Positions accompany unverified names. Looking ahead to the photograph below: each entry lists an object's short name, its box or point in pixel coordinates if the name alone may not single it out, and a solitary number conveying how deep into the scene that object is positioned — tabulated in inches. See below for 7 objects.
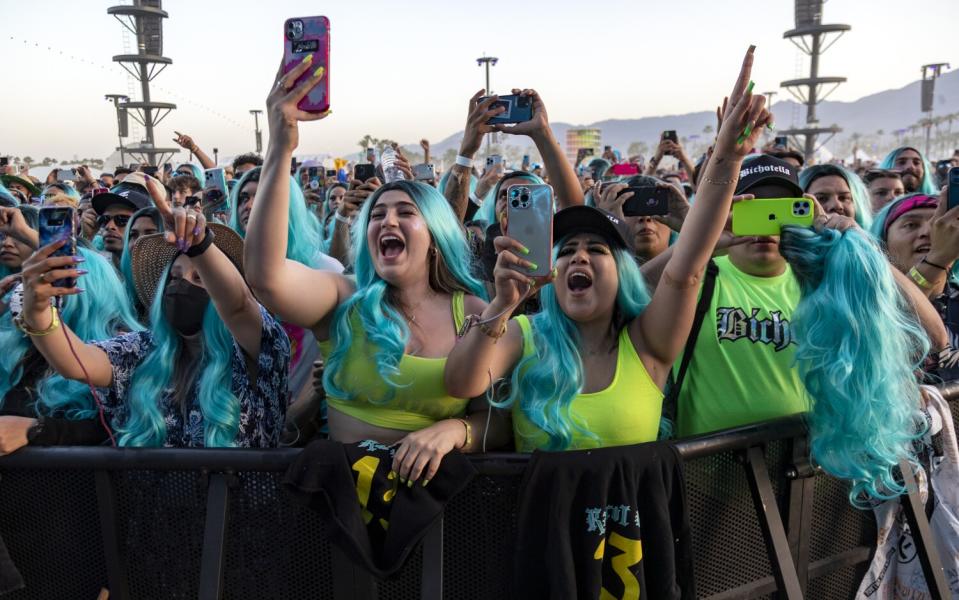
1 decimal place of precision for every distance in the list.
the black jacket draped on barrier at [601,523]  70.7
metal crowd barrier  75.3
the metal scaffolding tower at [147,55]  1772.9
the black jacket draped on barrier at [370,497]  70.9
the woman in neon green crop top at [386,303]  80.4
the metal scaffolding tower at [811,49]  2080.5
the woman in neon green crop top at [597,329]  80.0
